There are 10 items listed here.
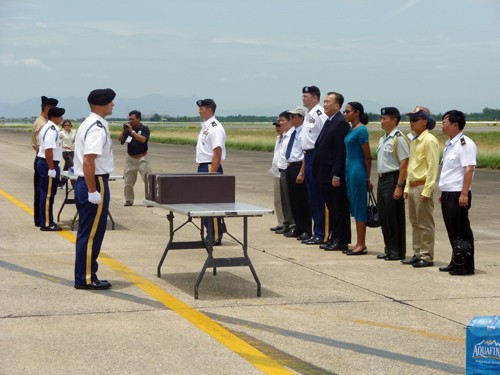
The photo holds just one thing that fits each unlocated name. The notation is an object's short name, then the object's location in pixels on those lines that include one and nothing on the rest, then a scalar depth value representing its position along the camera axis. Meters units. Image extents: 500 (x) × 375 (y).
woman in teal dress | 11.17
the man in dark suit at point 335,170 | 11.55
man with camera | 17.59
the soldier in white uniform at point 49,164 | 13.18
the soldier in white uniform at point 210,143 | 11.74
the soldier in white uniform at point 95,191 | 8.59
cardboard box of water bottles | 5.23
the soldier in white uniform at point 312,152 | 12.23
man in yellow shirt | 10.11
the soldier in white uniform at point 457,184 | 9.63
